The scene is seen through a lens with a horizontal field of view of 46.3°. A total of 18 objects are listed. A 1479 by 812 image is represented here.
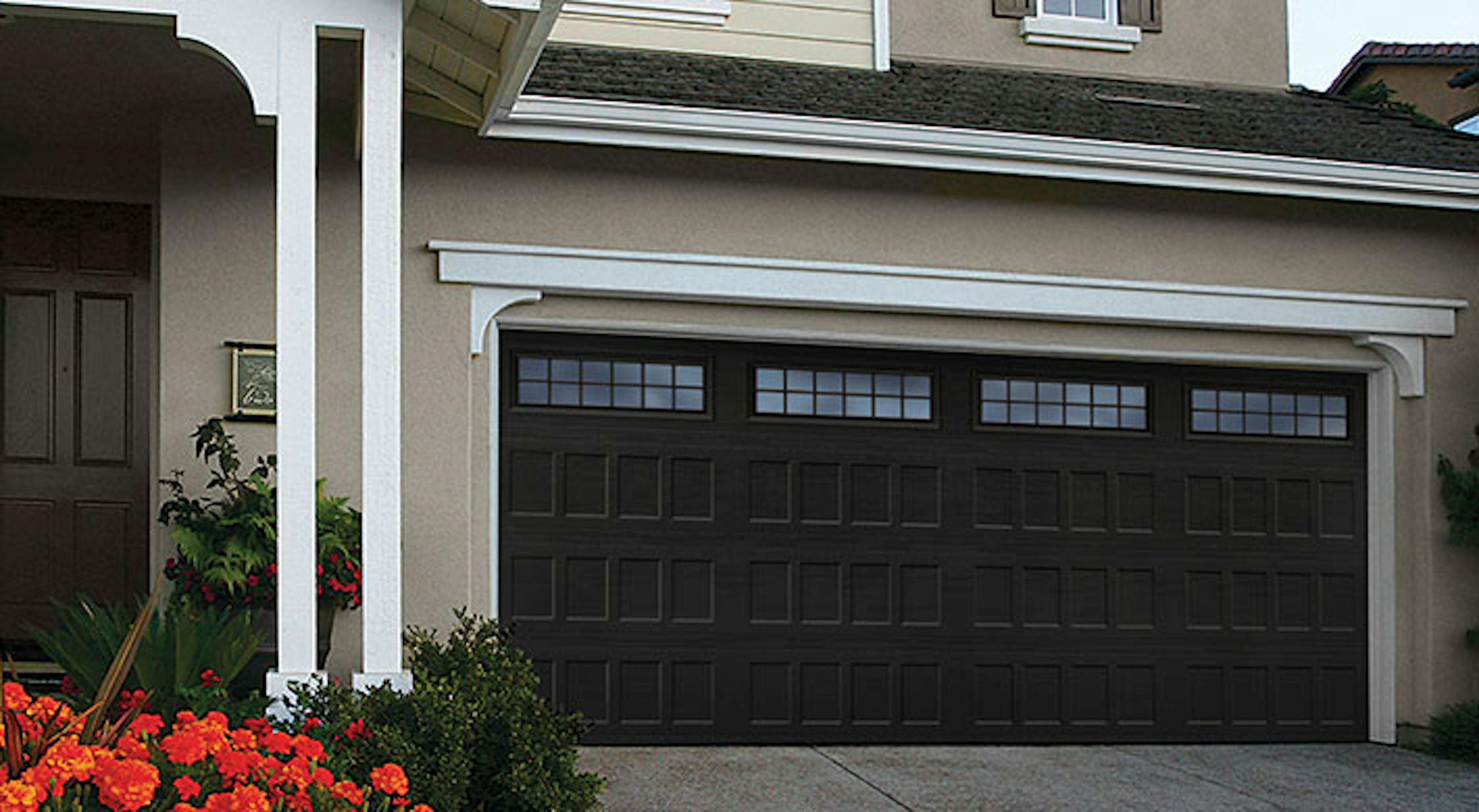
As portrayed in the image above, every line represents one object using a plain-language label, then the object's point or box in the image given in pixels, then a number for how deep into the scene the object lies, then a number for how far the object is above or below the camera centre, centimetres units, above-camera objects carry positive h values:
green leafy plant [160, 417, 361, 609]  731 -42
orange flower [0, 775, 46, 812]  400 -81
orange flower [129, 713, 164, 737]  491 -79
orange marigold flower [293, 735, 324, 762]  478 -84
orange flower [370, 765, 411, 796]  479 -93
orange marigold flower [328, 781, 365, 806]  461 -92
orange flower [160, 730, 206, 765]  444 -78
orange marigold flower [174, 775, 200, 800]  425 -84
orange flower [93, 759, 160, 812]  410 -80
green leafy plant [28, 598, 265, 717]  613 -75
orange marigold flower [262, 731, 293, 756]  473 -82
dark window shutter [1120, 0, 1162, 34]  1107 +277
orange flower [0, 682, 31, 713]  478 -69
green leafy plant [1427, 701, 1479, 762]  938 -158
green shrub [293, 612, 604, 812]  555 -96
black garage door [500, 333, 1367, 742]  877 -52
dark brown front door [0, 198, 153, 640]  895 +23
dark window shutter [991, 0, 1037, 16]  1089 +277
